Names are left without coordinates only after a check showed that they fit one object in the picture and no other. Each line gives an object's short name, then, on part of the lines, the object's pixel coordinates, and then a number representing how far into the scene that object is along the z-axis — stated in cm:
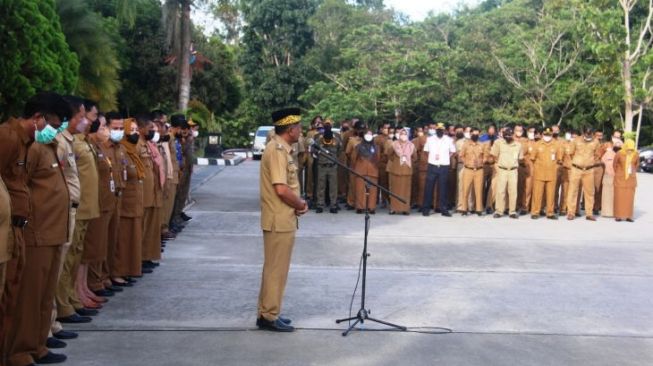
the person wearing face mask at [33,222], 519
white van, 3531
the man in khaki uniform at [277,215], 678
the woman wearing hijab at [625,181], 1586
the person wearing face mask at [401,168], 1627
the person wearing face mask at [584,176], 1587
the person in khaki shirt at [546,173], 1590
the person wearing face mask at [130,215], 848
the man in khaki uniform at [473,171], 1616
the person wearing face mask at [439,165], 1598
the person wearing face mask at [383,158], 1697
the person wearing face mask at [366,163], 1611
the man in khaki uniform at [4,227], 476
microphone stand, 698
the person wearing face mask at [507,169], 1573
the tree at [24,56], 1466
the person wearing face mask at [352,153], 1656
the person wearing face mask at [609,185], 1636
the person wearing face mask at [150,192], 914
